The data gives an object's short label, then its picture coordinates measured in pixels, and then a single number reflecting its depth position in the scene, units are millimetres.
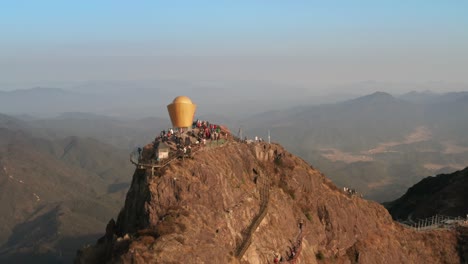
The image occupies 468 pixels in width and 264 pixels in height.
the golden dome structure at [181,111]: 57625
